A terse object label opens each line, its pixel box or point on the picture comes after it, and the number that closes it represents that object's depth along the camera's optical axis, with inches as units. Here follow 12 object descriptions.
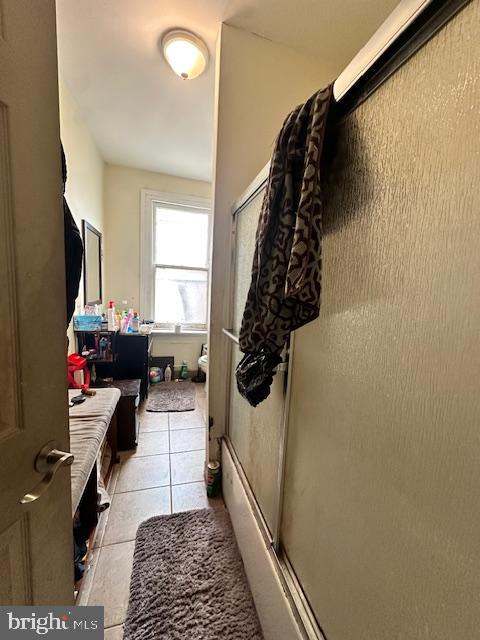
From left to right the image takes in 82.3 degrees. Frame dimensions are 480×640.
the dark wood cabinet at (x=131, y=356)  101.5
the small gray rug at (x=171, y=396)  110.0
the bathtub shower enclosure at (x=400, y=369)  15.1
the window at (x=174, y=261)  134.7
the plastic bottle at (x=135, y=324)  108.6
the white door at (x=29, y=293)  19.3
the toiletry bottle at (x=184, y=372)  140.6
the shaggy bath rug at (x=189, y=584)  39.7
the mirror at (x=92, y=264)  96.2
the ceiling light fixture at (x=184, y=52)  58.1
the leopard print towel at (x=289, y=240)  23.4
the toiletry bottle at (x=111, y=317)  105.9
